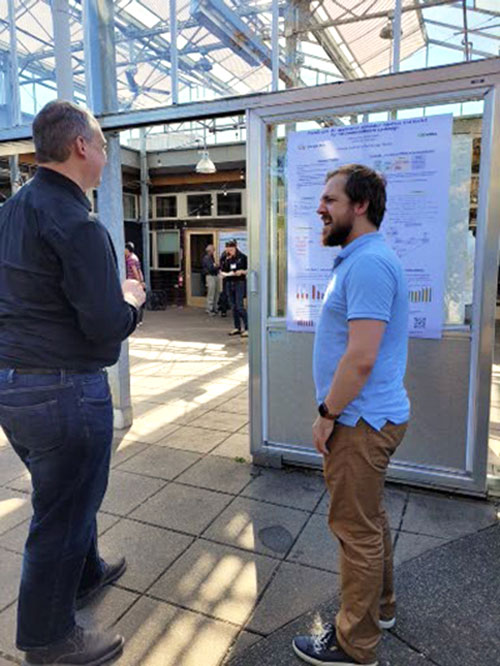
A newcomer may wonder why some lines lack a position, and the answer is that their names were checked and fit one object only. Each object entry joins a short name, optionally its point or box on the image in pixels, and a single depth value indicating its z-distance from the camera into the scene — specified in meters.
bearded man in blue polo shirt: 1.55
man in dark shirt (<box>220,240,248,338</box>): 8.66
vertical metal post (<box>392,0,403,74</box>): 2.70
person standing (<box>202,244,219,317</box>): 12.05
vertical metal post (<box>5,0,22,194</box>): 3.70
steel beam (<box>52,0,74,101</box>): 3.48
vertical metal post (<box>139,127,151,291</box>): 13.66
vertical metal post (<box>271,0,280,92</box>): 2.89
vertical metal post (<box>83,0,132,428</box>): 3.55
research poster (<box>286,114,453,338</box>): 2.73
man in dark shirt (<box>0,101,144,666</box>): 1.53
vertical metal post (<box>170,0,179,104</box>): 3.24
